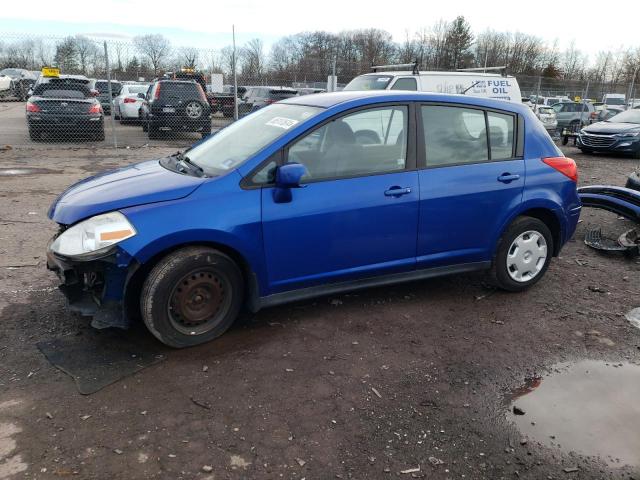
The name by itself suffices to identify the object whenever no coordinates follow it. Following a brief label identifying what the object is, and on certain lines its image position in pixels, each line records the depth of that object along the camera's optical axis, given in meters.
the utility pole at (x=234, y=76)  12.96
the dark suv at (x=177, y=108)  14.49
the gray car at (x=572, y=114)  21.48
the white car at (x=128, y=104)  19.55
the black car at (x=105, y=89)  22.64
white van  11.12
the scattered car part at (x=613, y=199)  5.98
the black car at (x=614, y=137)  15.14
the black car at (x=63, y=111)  13.24
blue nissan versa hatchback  3.40
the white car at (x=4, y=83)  29.47
